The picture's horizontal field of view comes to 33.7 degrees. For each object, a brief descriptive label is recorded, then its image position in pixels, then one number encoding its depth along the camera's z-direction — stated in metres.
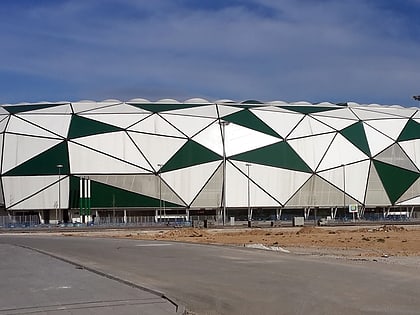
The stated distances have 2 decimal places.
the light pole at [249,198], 84.40
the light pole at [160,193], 82.82
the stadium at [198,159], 83.06
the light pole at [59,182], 82.44
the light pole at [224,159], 78.92
